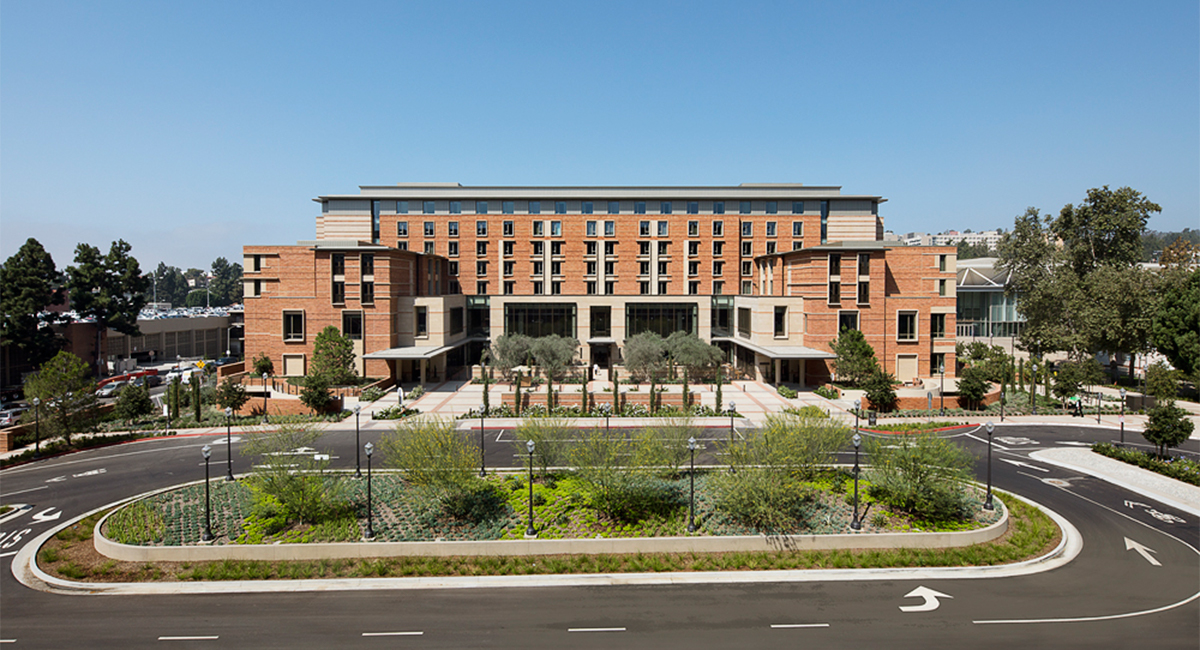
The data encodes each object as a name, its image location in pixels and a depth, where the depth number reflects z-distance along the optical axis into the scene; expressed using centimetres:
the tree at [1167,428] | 2927
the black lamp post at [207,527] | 2080
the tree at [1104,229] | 5706
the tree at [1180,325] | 4512
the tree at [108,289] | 6494
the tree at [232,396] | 4025
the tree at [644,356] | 5122
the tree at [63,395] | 3344
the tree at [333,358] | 4600
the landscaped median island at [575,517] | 1989
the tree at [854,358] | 4550
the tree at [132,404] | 3984
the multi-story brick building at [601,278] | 5166
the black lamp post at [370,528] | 2098
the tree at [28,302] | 5659
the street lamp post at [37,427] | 3275
